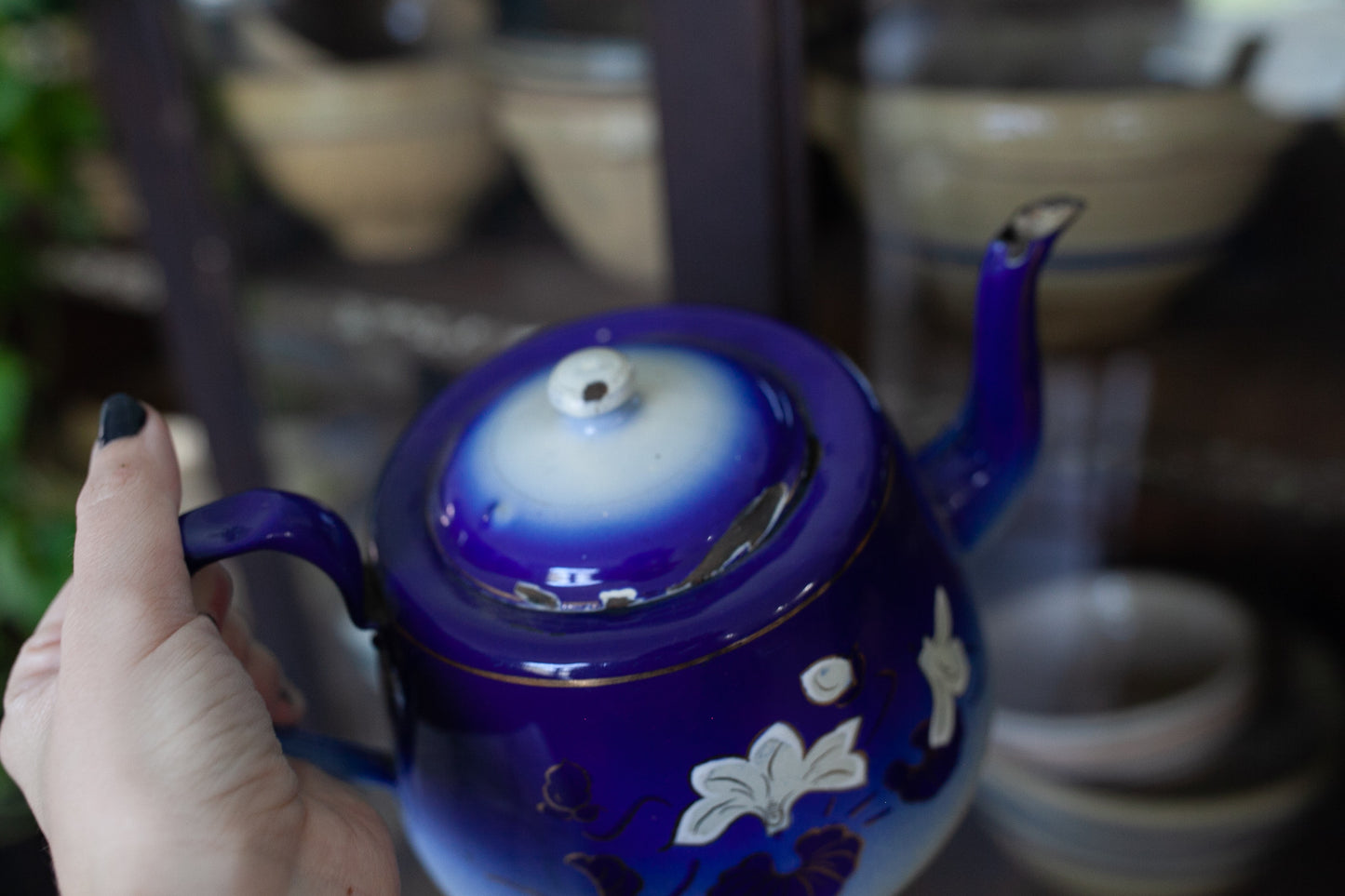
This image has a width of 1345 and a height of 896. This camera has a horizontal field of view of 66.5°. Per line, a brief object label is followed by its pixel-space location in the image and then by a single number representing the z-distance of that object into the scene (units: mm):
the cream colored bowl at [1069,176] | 462
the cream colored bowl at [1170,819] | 531
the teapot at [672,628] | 293
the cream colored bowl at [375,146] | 651
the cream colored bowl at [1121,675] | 547
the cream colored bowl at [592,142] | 542
